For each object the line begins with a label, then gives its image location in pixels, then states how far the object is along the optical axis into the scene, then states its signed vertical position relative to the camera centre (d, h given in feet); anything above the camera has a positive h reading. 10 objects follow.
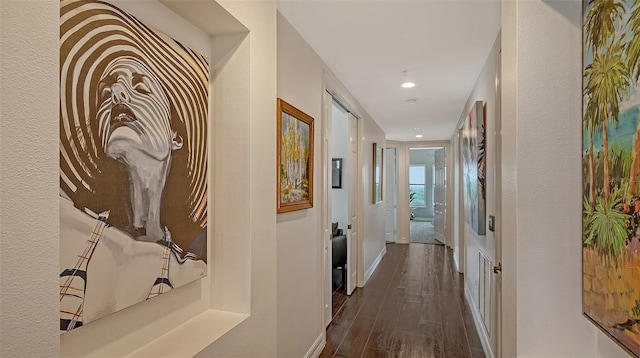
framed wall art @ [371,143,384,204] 18.37 +0.35
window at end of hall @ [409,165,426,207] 41.47 -0.38
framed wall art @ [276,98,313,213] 6.93 +0.51
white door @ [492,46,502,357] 7.55 -1.08
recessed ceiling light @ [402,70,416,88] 11.21 +3.30
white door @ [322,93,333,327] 10.08 -0.72
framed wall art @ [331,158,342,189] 15.70 +0.40
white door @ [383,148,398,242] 26.89 -0.79
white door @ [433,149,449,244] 26.55 -1.20
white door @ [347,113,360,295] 14.44 -1.36
